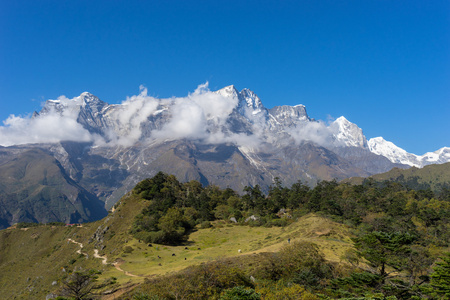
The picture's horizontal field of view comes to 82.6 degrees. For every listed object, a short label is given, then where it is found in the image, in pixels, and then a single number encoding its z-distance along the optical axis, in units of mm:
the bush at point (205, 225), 107812
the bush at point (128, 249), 74594
